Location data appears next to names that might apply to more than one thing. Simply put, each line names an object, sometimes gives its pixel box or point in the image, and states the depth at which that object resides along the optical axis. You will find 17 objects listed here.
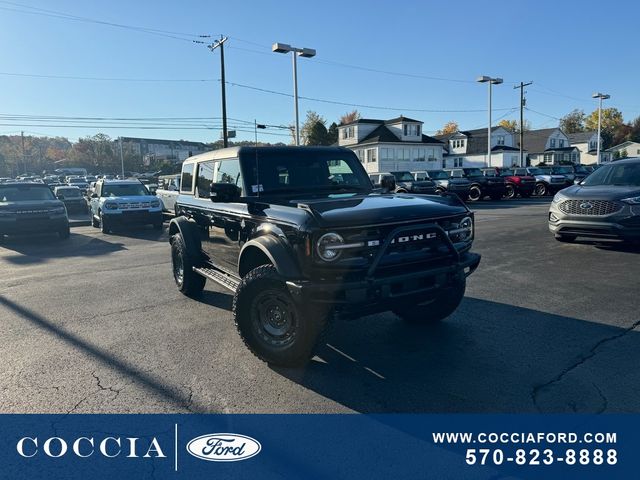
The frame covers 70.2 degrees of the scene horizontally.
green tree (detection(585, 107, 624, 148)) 96.61
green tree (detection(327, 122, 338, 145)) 63.77
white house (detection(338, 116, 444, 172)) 49.78
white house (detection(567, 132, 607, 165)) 78.06
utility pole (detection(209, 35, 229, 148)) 29.61
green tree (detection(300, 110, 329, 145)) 61.70
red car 26.34
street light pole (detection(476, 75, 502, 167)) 33.53
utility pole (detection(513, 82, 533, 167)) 44.85
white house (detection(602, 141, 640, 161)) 78.00
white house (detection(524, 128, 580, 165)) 71.12
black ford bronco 3.65
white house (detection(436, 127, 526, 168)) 62.47
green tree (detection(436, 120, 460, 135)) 99.19
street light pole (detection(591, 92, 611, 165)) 45.75
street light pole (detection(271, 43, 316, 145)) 22.57
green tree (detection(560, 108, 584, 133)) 105.19
